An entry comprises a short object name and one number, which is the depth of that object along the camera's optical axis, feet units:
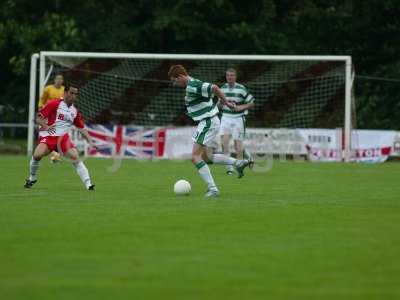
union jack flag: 90.63
